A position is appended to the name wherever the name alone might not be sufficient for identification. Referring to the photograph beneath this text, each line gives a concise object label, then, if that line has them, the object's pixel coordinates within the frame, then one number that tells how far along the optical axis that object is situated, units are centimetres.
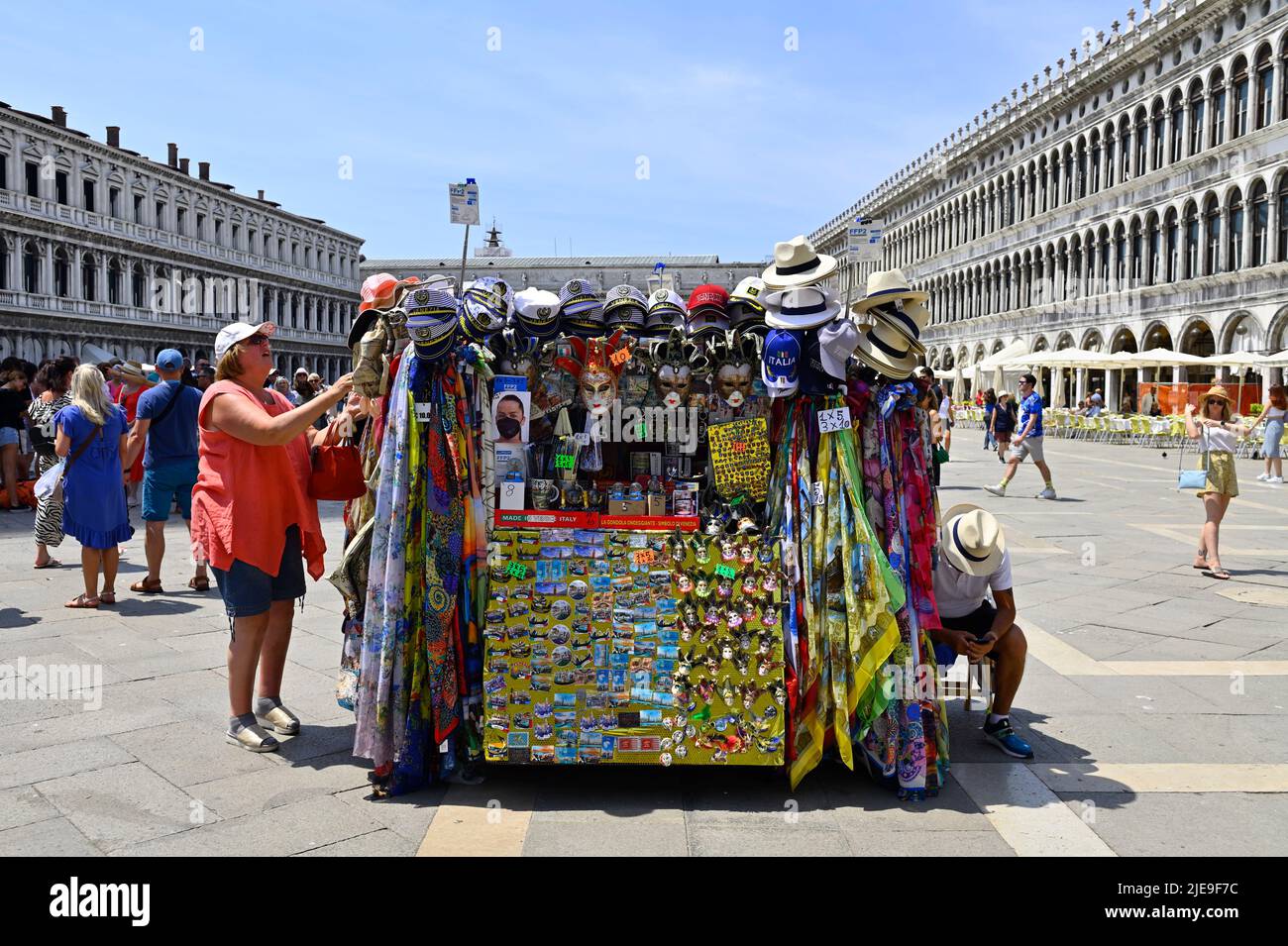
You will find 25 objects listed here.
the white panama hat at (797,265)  375
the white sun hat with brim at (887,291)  377
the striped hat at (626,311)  384
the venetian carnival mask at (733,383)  386
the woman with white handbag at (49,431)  753
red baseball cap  384
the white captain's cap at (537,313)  379
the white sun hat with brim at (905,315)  378
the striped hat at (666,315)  386
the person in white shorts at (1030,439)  1332
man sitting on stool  401
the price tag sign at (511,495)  379
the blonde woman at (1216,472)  768
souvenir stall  364
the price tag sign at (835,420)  364
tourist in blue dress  653
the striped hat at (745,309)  386
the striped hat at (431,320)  356
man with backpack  691
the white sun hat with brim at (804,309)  365
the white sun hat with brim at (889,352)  367
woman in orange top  382
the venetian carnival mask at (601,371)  388
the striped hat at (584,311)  384
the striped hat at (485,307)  369
